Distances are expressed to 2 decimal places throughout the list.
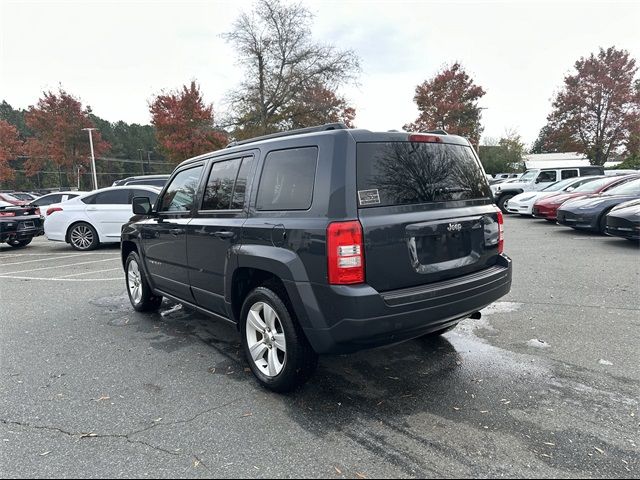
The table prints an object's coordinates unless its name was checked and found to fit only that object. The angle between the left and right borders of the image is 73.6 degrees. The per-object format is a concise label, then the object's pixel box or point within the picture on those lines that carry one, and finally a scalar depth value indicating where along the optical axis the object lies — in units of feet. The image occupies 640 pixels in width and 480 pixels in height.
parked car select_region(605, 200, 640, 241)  27.25
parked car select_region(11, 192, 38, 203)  82.11
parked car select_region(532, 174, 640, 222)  39.22
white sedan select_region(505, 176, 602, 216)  48.14
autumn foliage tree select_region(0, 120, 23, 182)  117.70
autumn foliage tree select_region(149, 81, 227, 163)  99.04
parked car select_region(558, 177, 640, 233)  33.35
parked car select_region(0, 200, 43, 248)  36.22
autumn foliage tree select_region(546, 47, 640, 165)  92.12
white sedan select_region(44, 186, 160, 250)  36.37
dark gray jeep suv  8.96
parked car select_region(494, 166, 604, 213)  59.21
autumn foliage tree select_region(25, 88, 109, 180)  116.37
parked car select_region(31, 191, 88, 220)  52.29
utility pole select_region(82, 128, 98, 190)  115.90
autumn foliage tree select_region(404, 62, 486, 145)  112.37
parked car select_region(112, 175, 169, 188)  46.62
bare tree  96.27
